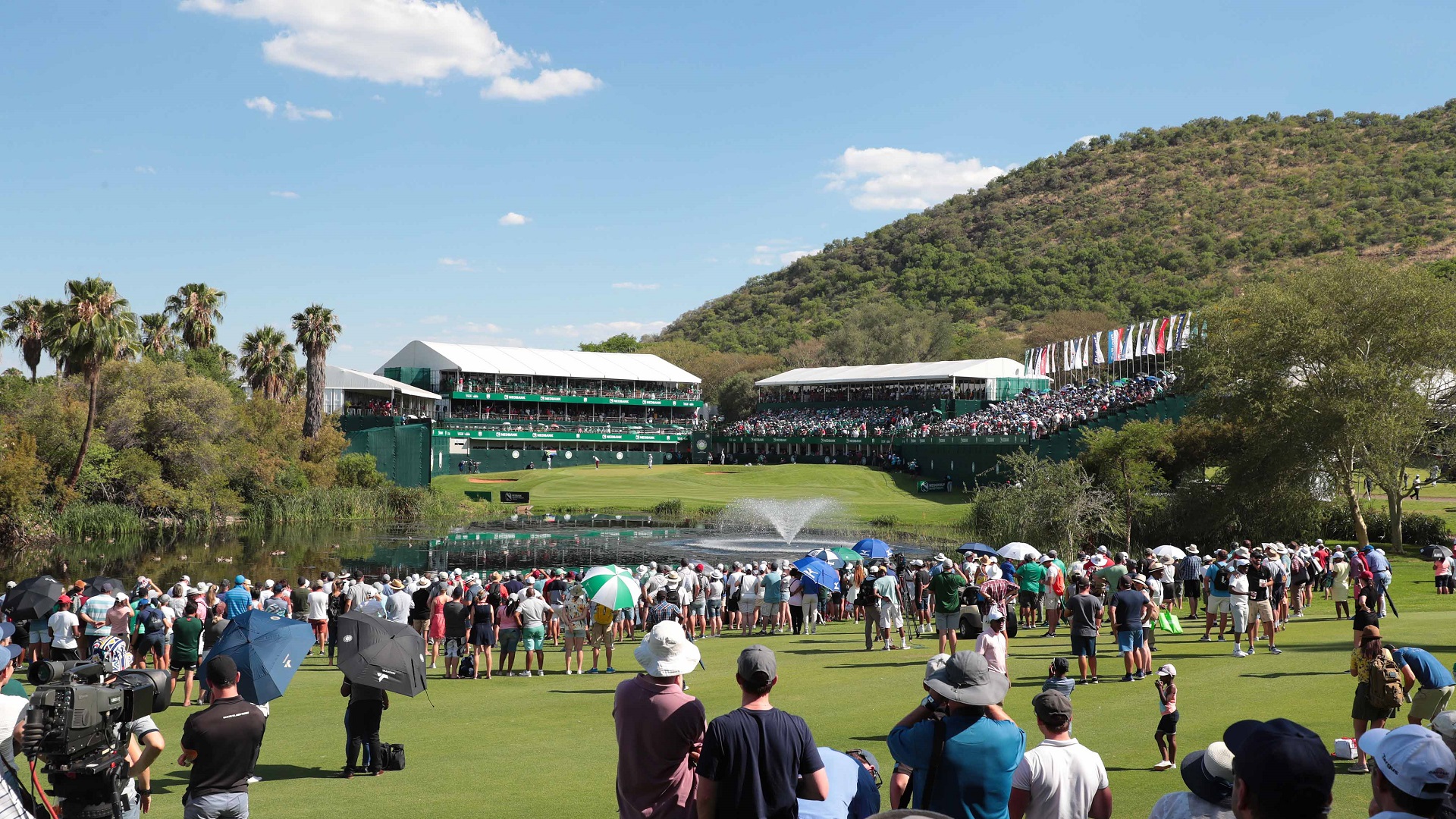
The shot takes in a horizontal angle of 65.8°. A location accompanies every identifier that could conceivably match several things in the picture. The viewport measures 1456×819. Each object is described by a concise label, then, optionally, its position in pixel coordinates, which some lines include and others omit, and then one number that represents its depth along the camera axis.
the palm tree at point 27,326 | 63.66
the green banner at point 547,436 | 76.62
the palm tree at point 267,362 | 67.75
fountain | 55.12
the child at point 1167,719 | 10.09
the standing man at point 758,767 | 5.40
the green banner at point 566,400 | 86.19
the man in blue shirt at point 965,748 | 5.63
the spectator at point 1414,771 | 4.27
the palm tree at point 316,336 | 63.06
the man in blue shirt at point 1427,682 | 8.81
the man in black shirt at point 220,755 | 6.65
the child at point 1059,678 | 7.71
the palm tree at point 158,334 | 71.94
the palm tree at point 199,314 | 69.50
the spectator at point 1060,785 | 5.78
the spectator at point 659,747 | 5.90
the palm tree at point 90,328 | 45.56
